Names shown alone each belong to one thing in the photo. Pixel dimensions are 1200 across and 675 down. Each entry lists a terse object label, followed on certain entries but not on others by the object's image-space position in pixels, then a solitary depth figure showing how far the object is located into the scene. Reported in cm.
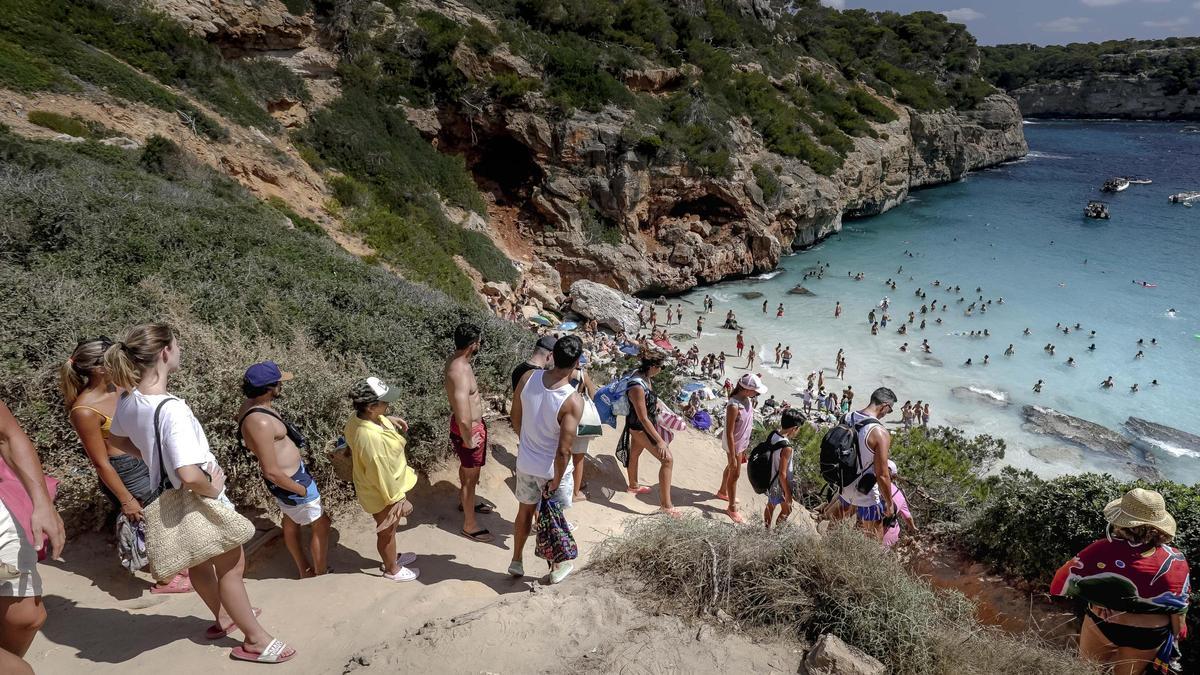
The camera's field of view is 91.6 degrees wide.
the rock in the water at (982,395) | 2034
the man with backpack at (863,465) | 456
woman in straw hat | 336
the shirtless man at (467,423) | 439
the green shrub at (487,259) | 2211
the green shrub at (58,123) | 1238
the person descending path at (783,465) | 527
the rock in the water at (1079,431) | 1781
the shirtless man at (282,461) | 331
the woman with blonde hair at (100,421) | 337
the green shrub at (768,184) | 3206
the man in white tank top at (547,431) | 363
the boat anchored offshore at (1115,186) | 5228
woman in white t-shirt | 279
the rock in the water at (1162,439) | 1792
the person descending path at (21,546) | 225
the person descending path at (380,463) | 366
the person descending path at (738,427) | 553
